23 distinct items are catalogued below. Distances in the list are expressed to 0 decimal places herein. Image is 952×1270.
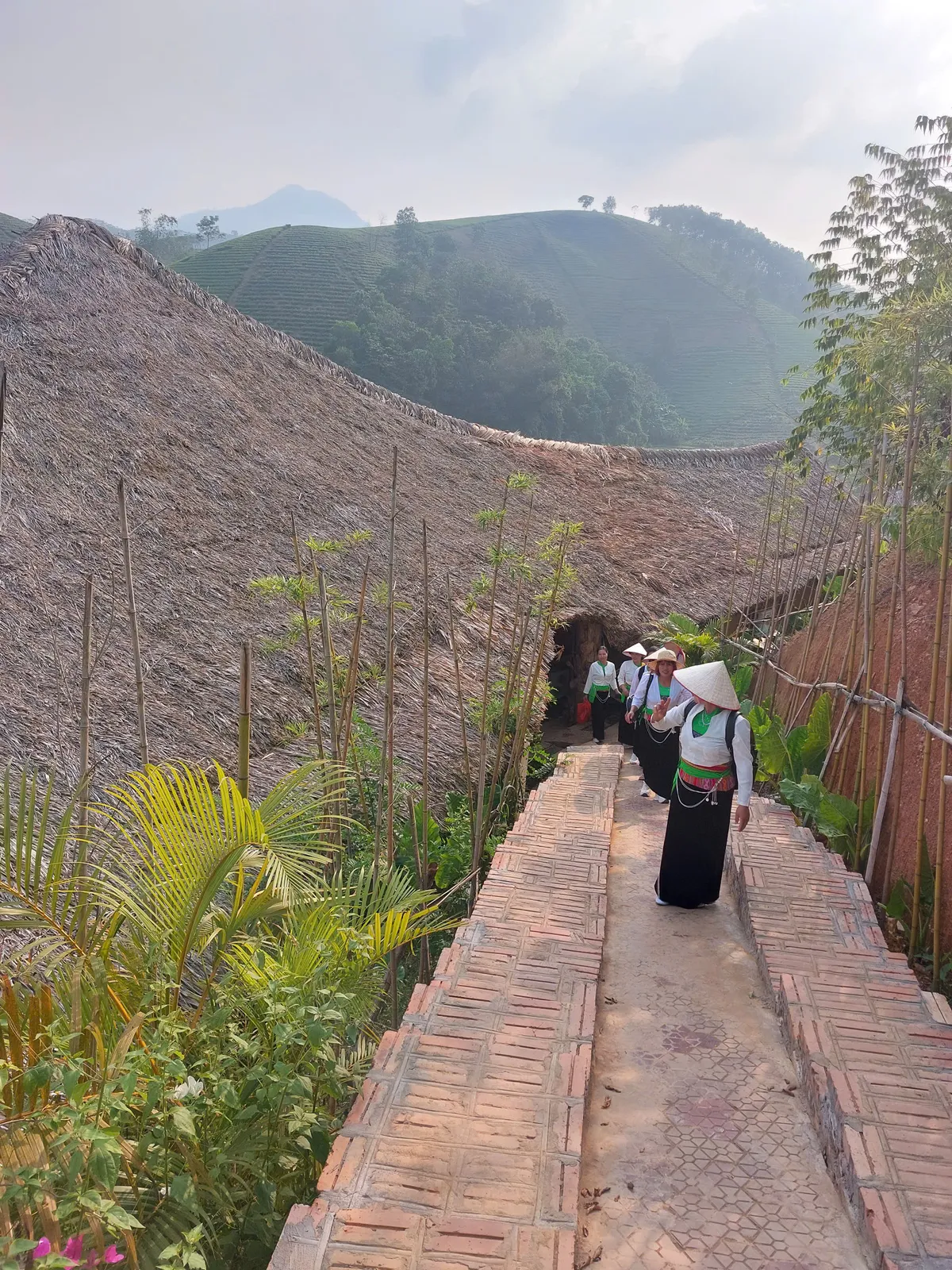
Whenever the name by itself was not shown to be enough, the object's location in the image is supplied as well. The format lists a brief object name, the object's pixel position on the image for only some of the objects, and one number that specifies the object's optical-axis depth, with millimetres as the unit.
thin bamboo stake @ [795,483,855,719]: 5936
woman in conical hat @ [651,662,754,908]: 3660
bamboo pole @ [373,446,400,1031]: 3443
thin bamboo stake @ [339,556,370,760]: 3533
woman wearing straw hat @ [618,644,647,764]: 6520
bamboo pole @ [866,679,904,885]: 3779
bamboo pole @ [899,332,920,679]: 3691
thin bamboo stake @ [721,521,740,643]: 9438
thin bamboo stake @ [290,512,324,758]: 3629
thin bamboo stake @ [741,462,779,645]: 8321
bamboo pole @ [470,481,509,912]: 4270
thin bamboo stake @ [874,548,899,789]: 3974
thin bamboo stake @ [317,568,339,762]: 3266
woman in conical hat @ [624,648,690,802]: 5219
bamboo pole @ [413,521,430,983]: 3928
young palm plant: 1681
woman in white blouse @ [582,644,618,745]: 7461
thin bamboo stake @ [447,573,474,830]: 4755
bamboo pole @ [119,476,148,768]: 2709
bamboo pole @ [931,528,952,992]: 3082
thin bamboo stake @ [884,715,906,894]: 3941
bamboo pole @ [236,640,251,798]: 2539
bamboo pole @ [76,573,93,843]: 2426
